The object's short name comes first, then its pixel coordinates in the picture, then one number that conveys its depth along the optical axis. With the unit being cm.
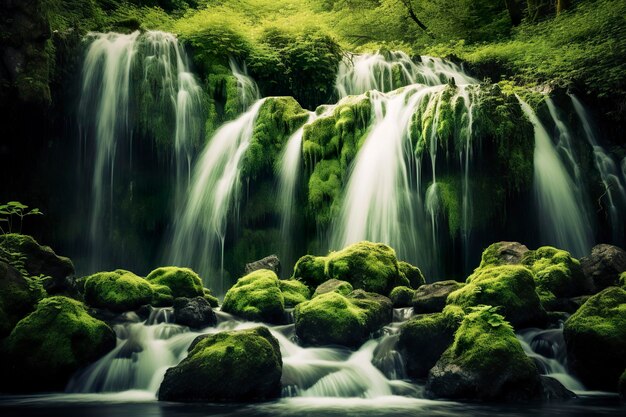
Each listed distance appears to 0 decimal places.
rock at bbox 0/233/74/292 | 879
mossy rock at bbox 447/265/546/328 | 787
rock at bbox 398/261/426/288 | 1128
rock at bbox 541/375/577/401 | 631
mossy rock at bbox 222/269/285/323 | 929
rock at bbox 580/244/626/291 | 954
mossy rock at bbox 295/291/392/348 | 797
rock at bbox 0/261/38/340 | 737
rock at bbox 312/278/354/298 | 946
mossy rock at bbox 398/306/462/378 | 695
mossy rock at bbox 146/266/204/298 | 1038
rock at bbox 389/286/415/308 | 941
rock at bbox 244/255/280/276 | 1182
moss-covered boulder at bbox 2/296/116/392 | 692
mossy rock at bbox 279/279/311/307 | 1008
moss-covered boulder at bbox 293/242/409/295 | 999
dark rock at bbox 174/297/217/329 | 887
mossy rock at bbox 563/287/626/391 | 667
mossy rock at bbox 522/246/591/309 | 944
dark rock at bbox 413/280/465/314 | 866
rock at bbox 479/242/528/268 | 1060
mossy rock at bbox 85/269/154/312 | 943
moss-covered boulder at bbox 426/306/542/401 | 611
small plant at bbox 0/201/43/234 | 1586
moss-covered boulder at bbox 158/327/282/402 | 620
